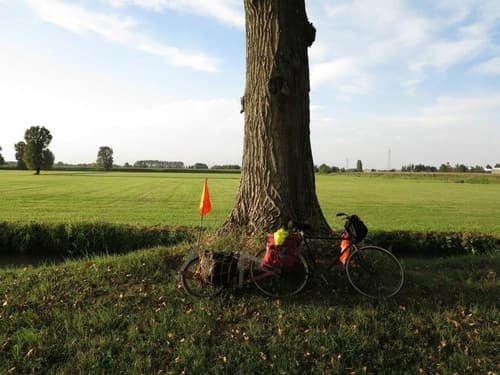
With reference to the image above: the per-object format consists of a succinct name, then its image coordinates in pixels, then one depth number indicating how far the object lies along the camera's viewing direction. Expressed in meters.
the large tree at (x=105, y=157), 152.25
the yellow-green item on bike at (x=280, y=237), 5.52
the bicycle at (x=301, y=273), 5.62
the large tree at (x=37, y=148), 94.31
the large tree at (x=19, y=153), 113.94
